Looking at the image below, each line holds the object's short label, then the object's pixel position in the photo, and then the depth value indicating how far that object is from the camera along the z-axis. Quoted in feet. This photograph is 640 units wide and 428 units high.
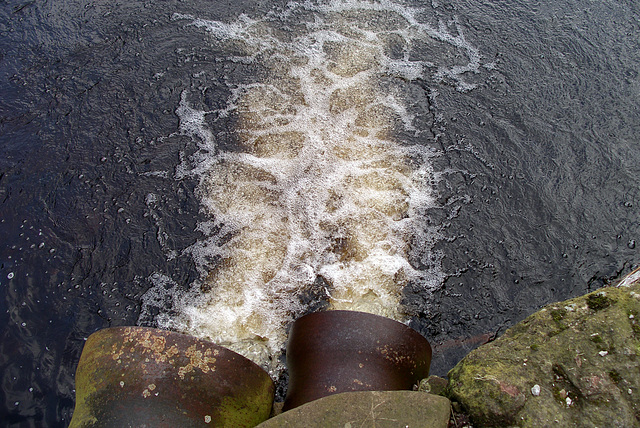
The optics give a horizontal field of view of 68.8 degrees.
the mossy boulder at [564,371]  8.15
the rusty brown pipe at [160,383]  8.67
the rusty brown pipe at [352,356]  9.89
